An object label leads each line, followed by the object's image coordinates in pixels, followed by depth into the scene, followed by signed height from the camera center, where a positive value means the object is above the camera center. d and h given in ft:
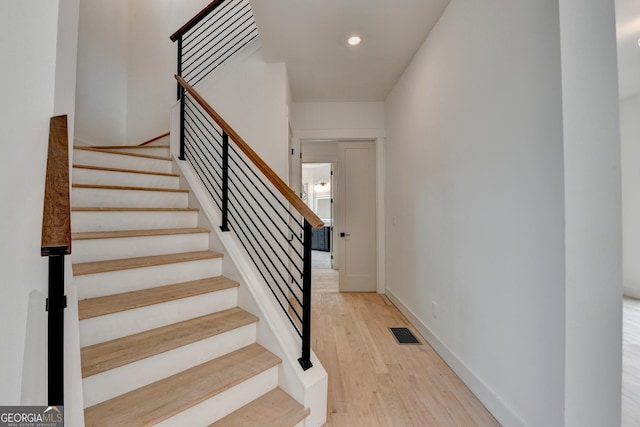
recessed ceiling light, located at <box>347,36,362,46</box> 7.61 +5.44
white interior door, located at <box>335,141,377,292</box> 12.53 +0.14
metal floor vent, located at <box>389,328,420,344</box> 7.63 -3.63
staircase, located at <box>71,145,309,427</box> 3.62 -1.96
